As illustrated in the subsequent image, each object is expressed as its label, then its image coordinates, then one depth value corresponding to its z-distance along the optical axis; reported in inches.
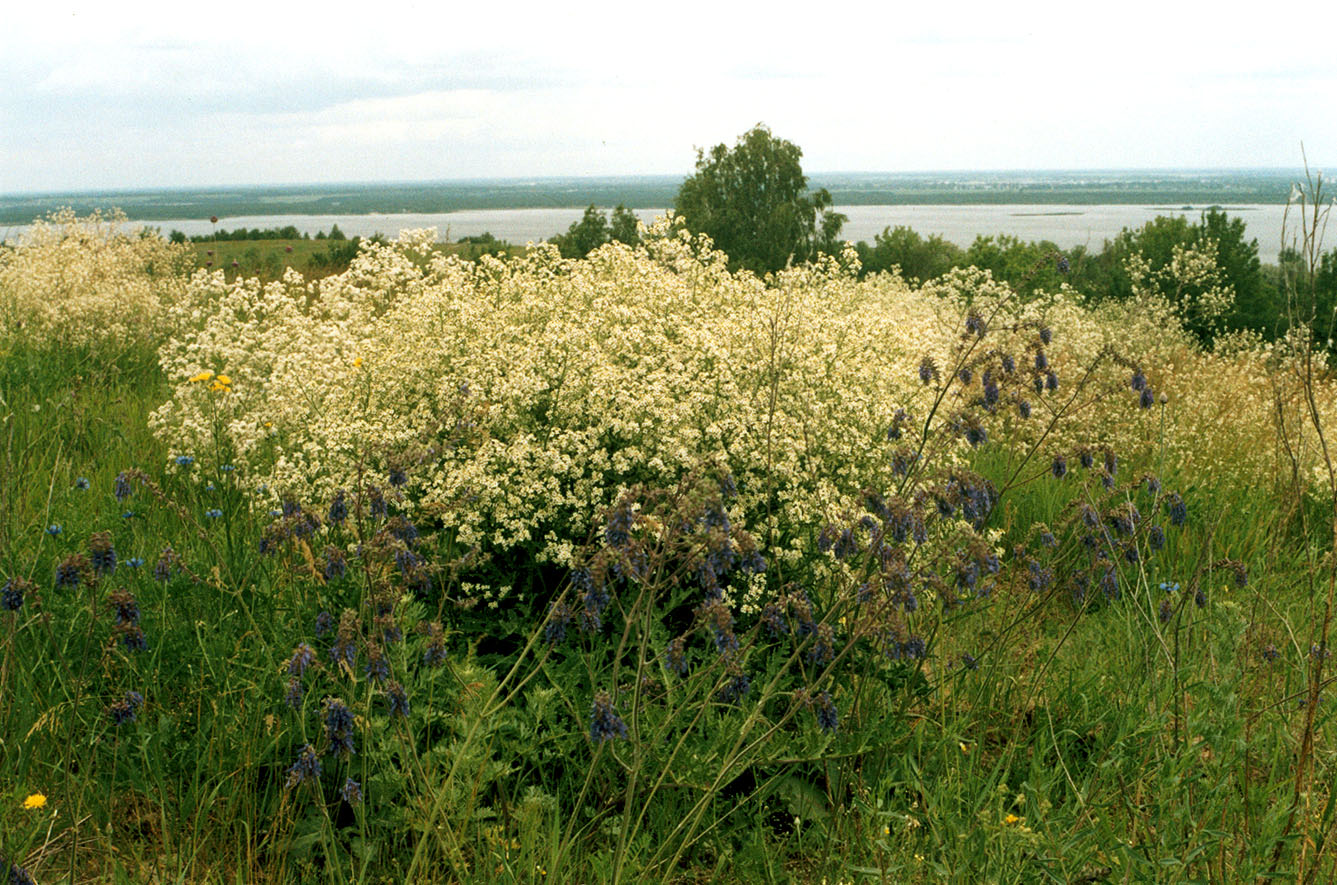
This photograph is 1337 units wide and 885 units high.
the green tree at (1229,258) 868.6
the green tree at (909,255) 1157.1
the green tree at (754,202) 841.5
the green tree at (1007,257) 882.1
